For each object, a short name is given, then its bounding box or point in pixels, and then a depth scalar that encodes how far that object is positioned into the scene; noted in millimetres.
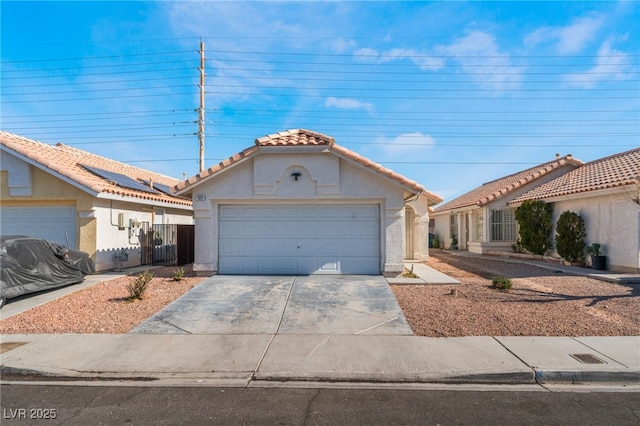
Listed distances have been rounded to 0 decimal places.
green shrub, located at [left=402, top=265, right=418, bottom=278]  11391
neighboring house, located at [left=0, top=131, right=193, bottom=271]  12617
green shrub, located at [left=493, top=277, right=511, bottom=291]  9734
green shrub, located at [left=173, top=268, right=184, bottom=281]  10970
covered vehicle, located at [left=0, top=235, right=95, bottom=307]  8703
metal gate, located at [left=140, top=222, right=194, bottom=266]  15211
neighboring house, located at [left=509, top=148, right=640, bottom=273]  12180
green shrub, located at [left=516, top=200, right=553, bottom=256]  16703
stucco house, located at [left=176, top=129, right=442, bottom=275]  11258
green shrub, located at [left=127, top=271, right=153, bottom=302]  8883
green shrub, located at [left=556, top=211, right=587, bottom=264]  14641
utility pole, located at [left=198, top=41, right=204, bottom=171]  21859
